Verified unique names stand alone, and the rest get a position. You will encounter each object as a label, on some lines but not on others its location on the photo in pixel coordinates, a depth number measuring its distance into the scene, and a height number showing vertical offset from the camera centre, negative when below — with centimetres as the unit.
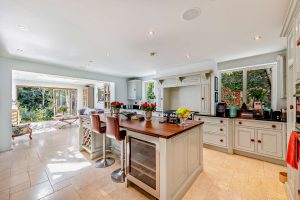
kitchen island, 155 -84
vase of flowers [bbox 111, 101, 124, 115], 301 -19
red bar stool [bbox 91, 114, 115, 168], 250 -61
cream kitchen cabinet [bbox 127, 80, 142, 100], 601 +50
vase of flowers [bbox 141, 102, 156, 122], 251 -20
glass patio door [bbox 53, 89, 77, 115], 798 +2
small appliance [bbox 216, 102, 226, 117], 346 -27
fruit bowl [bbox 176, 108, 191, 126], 197 -22
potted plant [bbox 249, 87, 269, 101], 318 +16
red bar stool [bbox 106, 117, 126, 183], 208 -60
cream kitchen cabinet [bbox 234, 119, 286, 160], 257 -86
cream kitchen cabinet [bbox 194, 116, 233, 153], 315 -87
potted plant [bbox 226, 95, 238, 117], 327 -14
